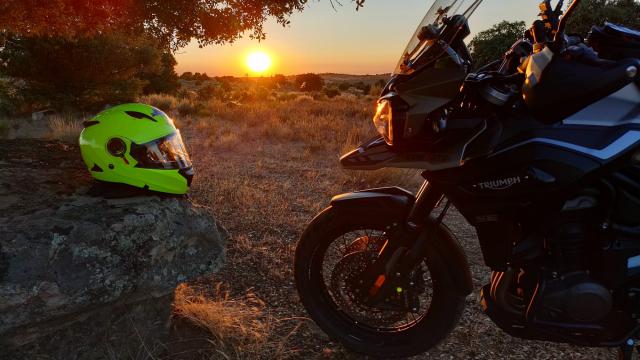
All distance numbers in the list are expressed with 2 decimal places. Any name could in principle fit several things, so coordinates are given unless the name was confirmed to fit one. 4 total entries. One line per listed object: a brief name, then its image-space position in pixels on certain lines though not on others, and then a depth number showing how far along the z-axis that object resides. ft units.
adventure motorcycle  5.52
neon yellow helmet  8.00
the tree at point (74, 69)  42.19
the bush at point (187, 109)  51.71
